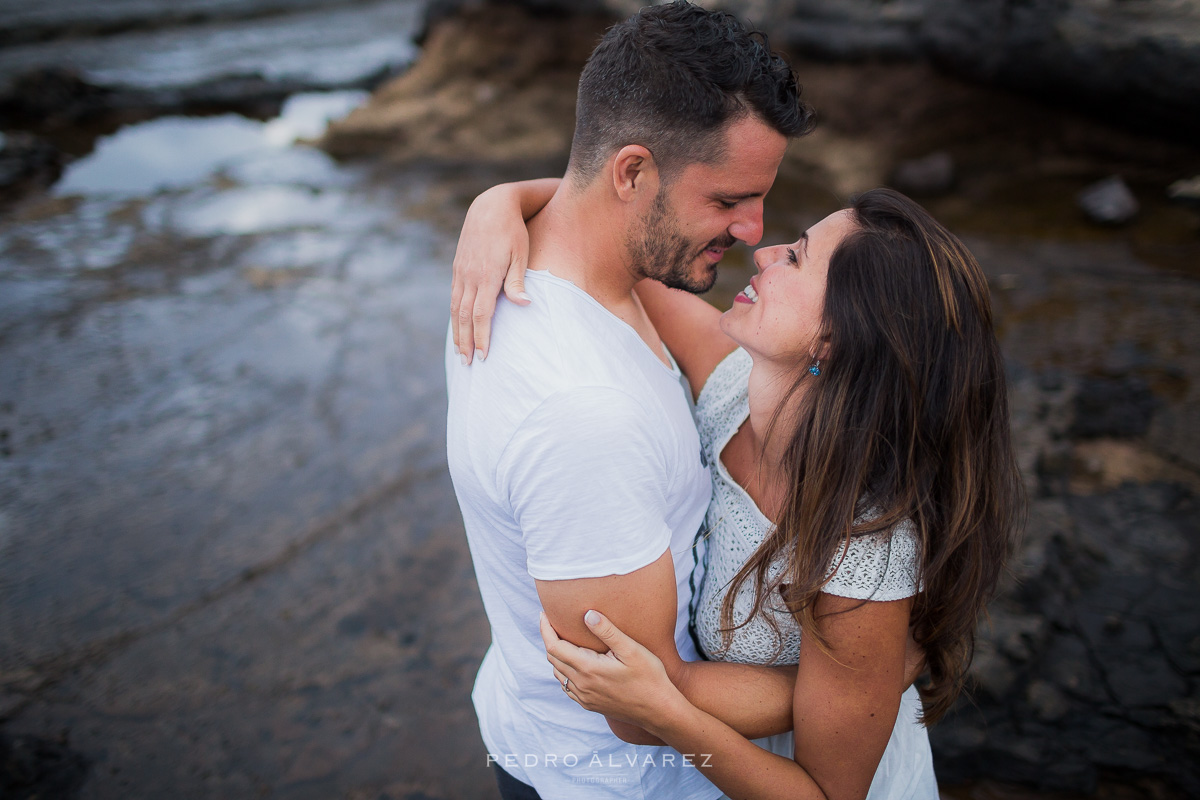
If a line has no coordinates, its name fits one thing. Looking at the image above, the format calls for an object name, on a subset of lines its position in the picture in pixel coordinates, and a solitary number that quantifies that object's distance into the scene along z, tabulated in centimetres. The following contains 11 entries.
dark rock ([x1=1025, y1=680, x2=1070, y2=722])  249
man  123
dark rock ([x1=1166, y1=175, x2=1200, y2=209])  557
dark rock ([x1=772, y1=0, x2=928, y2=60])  700
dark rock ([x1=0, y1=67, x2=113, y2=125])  908
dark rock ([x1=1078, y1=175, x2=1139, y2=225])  564
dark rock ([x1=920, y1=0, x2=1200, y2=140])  555
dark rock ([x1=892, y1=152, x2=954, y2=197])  643
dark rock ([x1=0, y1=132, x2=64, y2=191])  728
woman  135
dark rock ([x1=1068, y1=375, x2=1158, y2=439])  351
